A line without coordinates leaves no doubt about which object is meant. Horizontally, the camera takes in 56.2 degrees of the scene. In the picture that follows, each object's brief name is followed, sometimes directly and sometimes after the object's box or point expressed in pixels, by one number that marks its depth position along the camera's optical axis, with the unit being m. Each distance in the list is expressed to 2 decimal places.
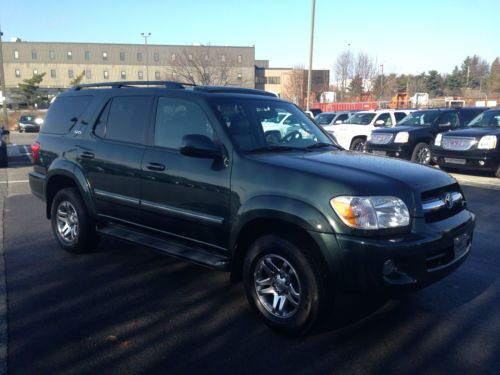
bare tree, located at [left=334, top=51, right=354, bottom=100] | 46.82
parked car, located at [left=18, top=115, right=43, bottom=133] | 38.00
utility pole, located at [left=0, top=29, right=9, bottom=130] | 24.07
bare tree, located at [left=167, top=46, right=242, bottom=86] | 42.57
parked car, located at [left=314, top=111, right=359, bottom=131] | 18.52
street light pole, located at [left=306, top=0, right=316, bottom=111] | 22.73
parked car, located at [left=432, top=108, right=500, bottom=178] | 11.06
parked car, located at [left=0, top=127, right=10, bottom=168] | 14.37
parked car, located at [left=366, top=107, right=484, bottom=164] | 13.13
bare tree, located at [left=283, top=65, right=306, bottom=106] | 50.28
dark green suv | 3.29
